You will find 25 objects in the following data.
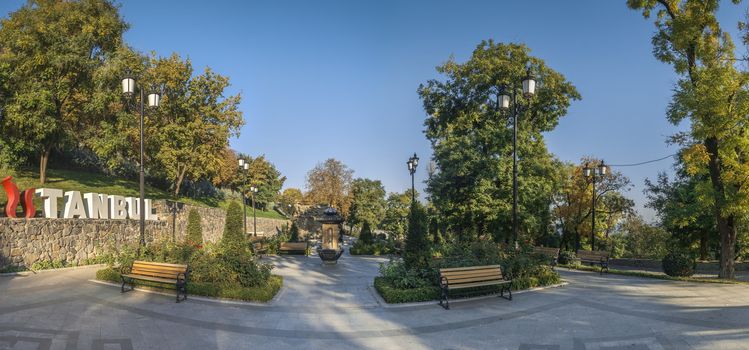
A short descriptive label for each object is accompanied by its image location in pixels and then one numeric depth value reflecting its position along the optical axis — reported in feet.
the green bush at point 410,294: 31.73
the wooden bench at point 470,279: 30.89
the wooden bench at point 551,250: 59.98
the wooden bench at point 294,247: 81.46
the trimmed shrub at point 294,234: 92.70
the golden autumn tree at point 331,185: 192.24
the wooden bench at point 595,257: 56.34
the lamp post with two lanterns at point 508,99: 43.27
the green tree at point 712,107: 44.83
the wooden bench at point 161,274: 31.55
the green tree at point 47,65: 67.00
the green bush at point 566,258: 69.27
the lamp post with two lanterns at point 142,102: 44.75
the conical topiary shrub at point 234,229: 38.58
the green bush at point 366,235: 99.47
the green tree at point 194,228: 63.98
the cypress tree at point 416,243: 38.63
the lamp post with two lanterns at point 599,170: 71.34
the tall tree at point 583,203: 101.81
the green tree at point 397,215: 140.46
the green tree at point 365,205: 196.24
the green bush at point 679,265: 52.08
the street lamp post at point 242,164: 89.10
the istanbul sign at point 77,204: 46.26
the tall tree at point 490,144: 75.05
